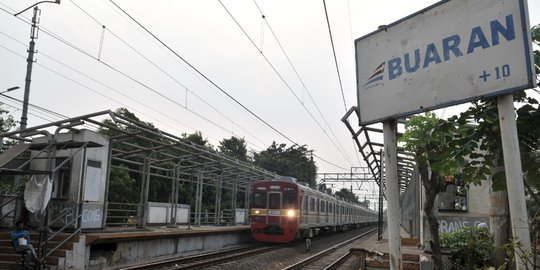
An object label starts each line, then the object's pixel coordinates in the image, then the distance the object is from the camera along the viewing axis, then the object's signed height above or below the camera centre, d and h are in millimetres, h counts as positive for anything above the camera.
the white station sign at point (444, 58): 3338 +1356
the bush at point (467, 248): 7355 -521
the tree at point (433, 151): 3703 +623
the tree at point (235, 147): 51700 +7924
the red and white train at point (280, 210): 19406 +216
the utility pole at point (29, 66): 15367 +5324
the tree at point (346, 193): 80738 +4150
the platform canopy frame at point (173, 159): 11170 +1971
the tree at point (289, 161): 51156 +6263
